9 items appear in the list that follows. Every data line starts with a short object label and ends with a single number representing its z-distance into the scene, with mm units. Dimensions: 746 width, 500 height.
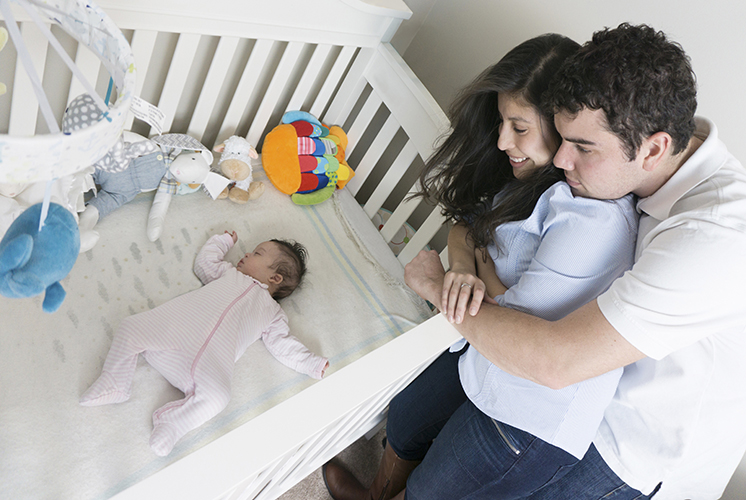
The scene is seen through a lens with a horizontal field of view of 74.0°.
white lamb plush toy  1397
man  732
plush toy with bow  1198
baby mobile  452
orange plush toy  1490
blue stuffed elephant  540
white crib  636
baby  987
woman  904
